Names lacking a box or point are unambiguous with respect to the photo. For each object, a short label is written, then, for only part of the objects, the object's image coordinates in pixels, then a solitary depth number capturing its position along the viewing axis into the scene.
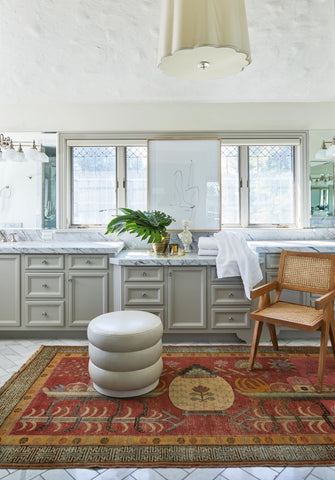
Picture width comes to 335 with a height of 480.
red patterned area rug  1.67
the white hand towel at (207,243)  3.25
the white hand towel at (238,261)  3.01
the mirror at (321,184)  3.82
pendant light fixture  1.55
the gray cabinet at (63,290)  3.26
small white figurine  3.64
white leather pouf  2.10
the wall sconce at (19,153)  3.75
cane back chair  2.38
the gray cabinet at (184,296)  3.19
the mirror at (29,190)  3.88
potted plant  3.38
